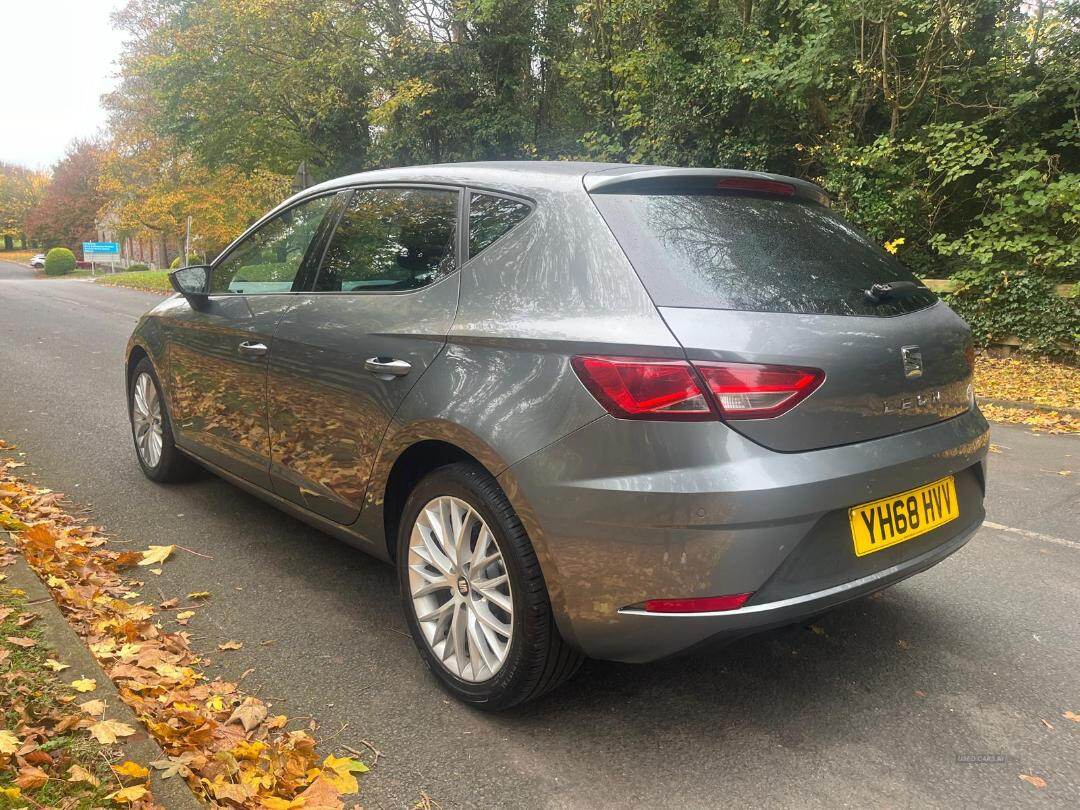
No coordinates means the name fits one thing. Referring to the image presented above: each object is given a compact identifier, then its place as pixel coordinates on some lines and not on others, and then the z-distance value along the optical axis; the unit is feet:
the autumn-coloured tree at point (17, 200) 304.71
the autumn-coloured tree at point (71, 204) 244.83
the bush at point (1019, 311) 32.45
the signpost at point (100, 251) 183.93
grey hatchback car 7.19
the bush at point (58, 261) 196.54
